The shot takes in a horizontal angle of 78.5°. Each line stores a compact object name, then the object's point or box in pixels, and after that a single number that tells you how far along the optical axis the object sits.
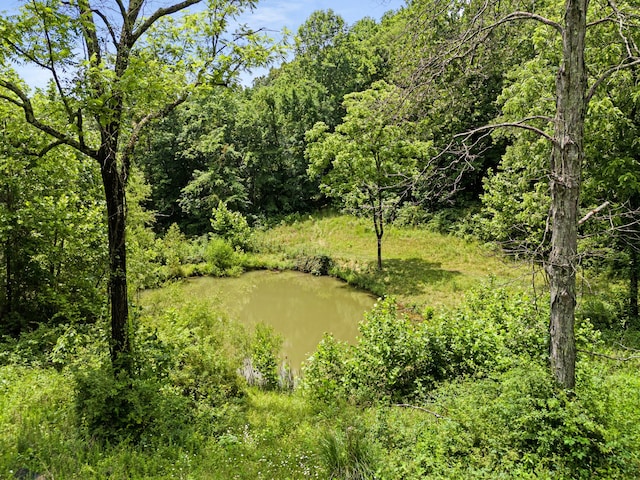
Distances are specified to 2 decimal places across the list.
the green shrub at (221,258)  18.34
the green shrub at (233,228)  20.40
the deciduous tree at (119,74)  4.04
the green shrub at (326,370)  6.11
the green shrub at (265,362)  7.19
